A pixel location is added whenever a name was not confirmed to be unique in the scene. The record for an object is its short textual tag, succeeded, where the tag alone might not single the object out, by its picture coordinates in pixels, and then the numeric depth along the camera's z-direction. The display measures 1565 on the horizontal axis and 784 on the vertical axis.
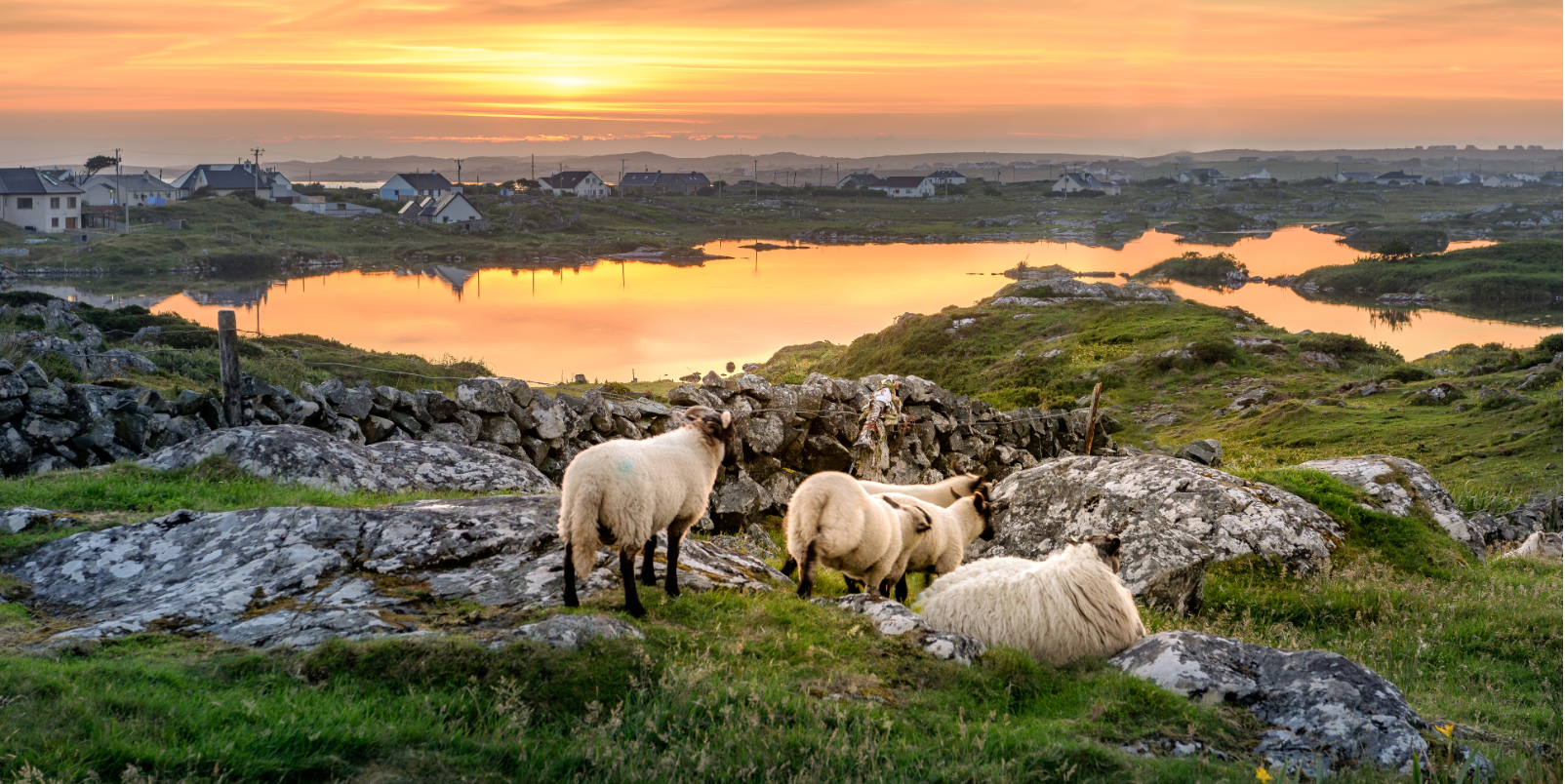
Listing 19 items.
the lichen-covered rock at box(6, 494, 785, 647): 6.81
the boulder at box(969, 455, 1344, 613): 11.41
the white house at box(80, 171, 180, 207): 128.50
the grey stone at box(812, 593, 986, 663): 6.77
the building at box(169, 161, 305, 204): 143.38
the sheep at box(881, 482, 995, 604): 11.23
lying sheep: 7.79
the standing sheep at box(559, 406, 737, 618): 7.14
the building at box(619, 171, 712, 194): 191.50
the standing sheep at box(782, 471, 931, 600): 9.40
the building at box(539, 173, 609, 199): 178.88
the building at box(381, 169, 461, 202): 163.62
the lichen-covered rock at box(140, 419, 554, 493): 11.87
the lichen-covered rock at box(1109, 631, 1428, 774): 5.69
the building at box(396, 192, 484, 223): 133.05
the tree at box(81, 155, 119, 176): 137.75
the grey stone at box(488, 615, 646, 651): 5.97
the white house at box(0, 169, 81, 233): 103.69
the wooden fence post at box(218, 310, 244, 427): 13.69
